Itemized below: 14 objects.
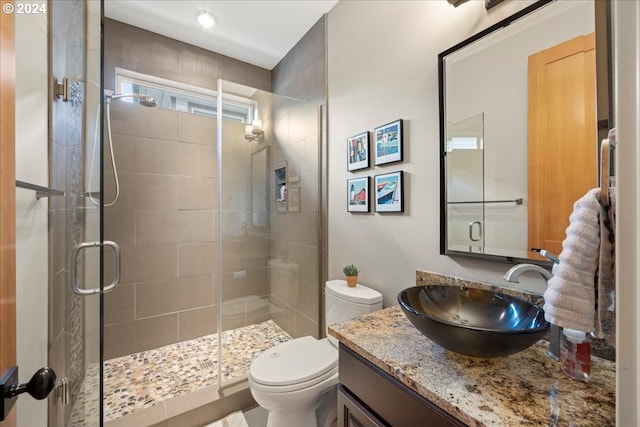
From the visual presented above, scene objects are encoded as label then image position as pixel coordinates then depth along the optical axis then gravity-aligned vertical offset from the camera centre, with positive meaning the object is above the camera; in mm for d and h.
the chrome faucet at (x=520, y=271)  846 -189
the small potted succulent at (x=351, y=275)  1659 -392
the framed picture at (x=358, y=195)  1684 +141
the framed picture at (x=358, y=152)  1678 +434
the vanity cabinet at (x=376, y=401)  667 -552
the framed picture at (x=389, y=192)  1452 +136
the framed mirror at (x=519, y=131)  861 +326
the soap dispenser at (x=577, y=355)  692 -393
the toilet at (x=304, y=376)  1229 -797
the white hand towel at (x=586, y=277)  620 -156
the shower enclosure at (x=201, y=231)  2027 -137
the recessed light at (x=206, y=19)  2033 +1599
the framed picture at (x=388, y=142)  1446 +430
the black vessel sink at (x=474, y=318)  672 -343
